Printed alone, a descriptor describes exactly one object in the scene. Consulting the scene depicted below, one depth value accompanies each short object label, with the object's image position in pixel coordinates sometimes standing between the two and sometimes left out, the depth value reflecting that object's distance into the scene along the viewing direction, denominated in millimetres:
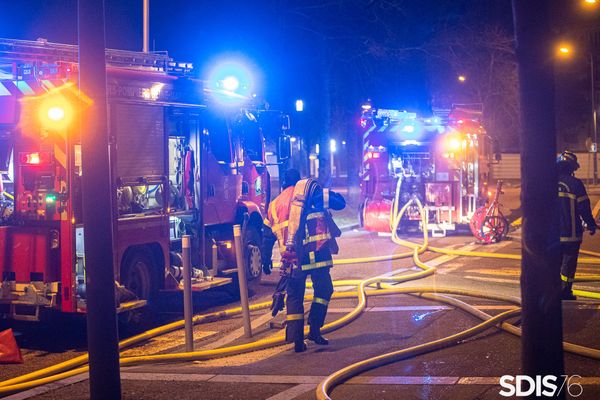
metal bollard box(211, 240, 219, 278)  10586
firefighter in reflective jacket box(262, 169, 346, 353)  7633
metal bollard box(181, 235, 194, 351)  7527
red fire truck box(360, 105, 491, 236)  17906
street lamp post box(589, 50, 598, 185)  40906
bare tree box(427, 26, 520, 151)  28797
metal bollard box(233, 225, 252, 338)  8154
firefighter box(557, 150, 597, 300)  9125
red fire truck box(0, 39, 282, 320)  8203
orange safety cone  7551
